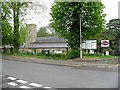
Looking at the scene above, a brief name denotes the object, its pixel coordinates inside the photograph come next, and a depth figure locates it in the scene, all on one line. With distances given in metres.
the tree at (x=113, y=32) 46.95
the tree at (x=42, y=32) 81.59
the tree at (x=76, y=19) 22.86
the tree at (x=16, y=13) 29.10
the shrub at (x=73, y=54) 22.86
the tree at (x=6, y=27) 27.19
